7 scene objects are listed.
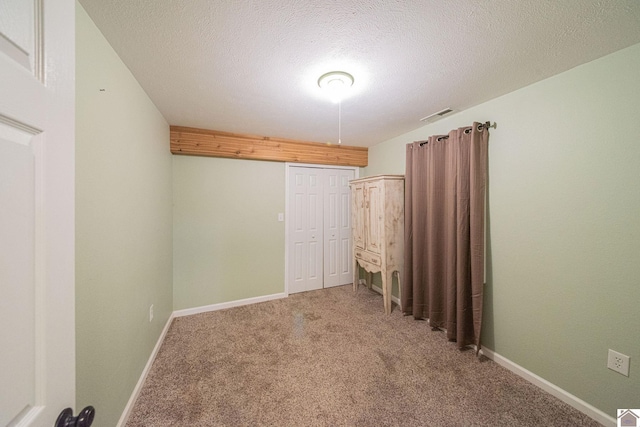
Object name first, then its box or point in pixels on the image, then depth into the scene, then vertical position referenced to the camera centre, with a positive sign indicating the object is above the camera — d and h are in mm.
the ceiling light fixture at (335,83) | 1562 +975
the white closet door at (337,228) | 3635 -236
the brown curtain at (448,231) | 1968 -185
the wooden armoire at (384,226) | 2730 -169
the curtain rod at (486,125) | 1948 +780
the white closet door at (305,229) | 3383 -243
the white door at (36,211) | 404 +10
